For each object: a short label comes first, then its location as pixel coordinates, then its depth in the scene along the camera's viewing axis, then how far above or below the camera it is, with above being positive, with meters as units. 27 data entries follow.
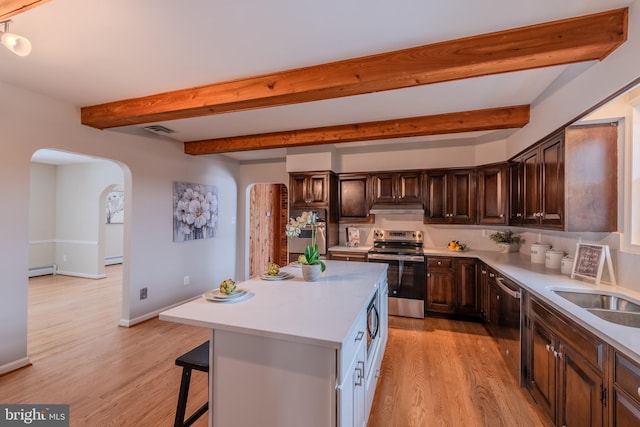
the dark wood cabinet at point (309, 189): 4.37 +0.41
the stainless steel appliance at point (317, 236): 4.30 -0.34
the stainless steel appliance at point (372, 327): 1.88 -0.83
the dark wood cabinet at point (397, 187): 4.23 +0.44
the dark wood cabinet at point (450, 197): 3.99 +0.29
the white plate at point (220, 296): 1.65 -0.50
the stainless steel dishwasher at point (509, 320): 2.30 -0.95
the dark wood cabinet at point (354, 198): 4.47 +0.29
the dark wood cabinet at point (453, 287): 3.70 -0.96
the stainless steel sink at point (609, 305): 1.64 -0.58
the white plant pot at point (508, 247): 3.76 -0.42
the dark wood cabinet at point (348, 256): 4.12 -0.61
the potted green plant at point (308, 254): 2.12 -0.31
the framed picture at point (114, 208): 6.93 +0.15
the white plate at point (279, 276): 2.22 -0.50
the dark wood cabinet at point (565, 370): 1.35 -0.89
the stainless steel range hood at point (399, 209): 4.15 +0.10
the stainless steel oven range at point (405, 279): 3.86 -0.89
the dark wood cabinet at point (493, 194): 3.65 +0.31
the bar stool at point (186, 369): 1.56 -0.88
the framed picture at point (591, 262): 2.05 -0.35
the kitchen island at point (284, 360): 1.21 -0.68
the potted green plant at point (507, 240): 3.77 -0.33
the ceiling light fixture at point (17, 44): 1.45 +0.90
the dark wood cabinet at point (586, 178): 2.11 +0.30
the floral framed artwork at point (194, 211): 4.12 +0.05
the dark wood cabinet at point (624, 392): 1.12 -0.74
